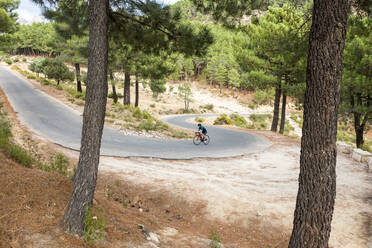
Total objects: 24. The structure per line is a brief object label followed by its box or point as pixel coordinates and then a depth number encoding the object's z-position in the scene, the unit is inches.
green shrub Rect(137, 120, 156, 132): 706.8
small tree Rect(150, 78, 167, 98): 1361.7
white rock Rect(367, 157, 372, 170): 430.0
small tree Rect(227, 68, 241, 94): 2578.5
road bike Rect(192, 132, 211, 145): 625.0
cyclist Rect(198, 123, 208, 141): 618.8
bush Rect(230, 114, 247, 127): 1405.0
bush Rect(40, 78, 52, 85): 1270.9
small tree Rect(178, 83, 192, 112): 1997.3
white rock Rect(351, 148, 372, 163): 472.8
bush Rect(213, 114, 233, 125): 1322.6
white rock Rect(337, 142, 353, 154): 541.2
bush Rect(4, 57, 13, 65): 2527.3
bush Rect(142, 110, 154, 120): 847.1
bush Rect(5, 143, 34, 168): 269.0
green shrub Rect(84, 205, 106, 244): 140.5
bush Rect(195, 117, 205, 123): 1415.8
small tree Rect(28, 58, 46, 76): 1768.5
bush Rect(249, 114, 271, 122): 1579.7
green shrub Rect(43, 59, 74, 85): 1253.7
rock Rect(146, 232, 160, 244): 171.6
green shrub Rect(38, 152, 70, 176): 287.1
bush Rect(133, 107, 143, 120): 822.1
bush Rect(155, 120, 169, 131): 776.9
